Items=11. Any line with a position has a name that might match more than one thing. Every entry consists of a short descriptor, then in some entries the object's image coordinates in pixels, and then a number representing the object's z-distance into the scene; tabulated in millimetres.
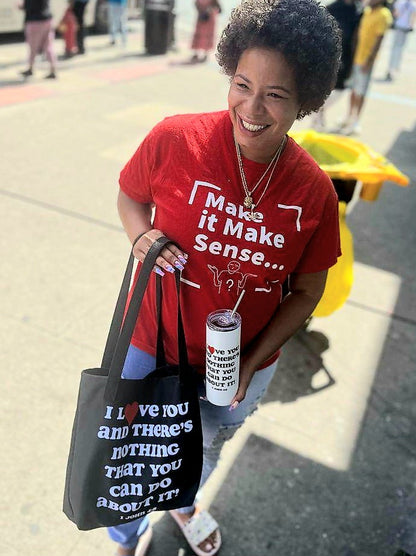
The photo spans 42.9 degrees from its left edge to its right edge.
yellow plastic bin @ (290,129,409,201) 3170
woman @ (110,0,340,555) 1460
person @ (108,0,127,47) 12219
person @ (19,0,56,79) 8634
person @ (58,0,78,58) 11039
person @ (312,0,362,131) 6652
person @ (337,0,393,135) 7160
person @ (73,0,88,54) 11461
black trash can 12336
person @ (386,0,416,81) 12195
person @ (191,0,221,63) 11953
